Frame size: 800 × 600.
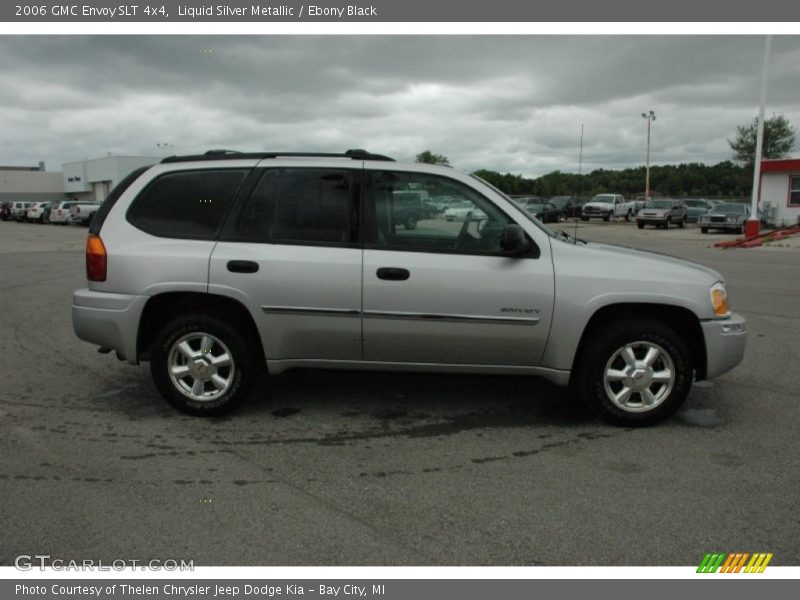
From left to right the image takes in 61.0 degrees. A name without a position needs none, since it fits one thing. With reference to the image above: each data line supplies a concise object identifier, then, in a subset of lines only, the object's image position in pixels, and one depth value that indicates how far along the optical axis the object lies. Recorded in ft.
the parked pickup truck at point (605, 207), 141.90
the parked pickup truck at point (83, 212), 131.13
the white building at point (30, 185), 280.31
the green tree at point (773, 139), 214.90
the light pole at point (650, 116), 208.23
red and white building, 106.52
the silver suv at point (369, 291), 14.98
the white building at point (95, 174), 232.53
